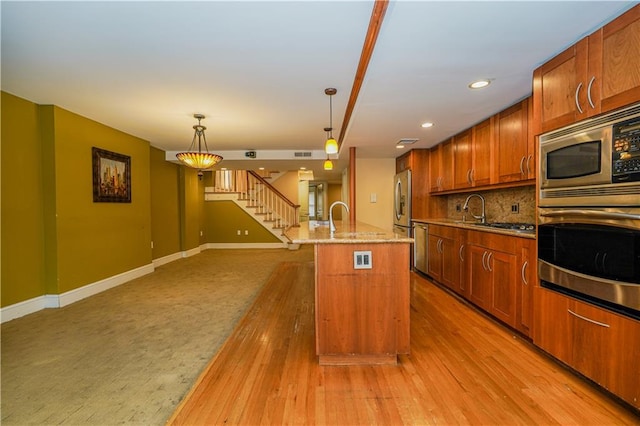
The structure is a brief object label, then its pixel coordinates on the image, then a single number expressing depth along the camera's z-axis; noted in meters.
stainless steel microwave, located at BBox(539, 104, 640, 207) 1.50
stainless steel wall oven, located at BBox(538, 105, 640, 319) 1.49
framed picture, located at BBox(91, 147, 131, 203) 3.82
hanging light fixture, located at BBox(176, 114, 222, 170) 3.73
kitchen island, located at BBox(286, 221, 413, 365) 1.99
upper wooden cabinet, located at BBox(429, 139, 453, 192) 4.11
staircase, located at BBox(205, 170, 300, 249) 7.87
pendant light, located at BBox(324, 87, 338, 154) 2.78
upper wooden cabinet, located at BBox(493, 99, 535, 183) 2.69
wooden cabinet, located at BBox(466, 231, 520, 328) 2.39
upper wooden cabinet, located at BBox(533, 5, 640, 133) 1.51
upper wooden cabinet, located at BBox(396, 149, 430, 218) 4.77
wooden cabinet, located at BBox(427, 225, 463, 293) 3.29
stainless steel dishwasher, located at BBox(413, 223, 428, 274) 4.25
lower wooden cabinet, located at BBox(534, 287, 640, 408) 1.47
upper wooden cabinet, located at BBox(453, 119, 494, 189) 3.26
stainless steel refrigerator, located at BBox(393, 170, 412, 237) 4.80
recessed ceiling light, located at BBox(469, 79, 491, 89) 2.38
